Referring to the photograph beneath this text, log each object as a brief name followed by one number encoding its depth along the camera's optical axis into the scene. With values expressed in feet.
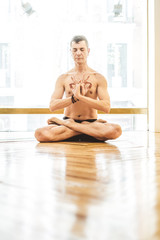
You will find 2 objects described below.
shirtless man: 8.32
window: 13.30
